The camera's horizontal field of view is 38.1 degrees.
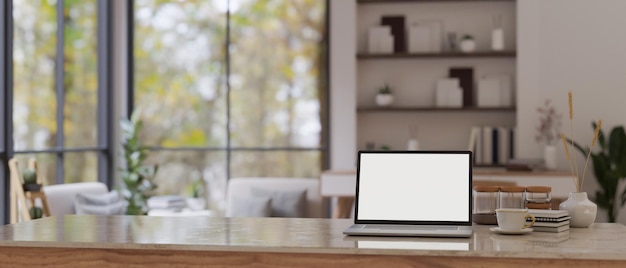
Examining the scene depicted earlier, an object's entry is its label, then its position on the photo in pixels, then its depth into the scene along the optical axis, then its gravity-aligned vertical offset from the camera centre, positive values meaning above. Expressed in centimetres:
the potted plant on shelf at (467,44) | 757 +76
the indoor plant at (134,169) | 803 -29
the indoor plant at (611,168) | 722 -27
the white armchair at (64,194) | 679 -44
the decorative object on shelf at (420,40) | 771 +81
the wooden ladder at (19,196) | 636 -42
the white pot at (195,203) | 809 -60
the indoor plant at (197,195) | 810 -54
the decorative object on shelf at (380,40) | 774 +81
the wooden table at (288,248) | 275 -35
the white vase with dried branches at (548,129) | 733 +5
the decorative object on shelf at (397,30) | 779 +90
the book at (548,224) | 314 -31
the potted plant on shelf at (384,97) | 766 +32
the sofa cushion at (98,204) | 689 -53
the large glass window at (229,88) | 816 +44
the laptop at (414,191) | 317 -20
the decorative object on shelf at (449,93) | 764 +35
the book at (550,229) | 314 -33
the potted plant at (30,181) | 647 -32
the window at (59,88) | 704 +40
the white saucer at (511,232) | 306 -33
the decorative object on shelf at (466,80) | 771 +47
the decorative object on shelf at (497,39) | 755 +80
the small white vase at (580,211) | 330 -28
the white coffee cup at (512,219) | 305 -29
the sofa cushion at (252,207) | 718 -57
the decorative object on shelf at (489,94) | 762 +34
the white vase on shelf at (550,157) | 731 -18
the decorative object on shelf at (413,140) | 759 -4
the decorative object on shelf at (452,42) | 768 +79
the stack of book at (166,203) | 787 -58
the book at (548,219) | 314 -29
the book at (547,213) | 315 -28
